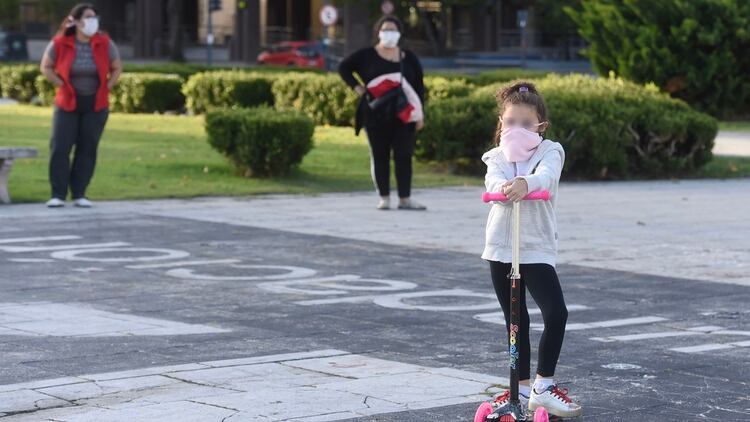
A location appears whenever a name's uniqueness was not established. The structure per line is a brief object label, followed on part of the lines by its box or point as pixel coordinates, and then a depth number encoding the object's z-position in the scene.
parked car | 61.81
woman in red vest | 13.96
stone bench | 14.23
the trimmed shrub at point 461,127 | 18.02
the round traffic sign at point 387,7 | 62.19
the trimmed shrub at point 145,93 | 30.11
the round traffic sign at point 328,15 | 56.25
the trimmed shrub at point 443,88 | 22.52
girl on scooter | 6.05
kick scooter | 5.77
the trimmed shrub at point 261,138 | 16.73
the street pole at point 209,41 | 60.29
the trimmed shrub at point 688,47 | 29.17
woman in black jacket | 14.05
